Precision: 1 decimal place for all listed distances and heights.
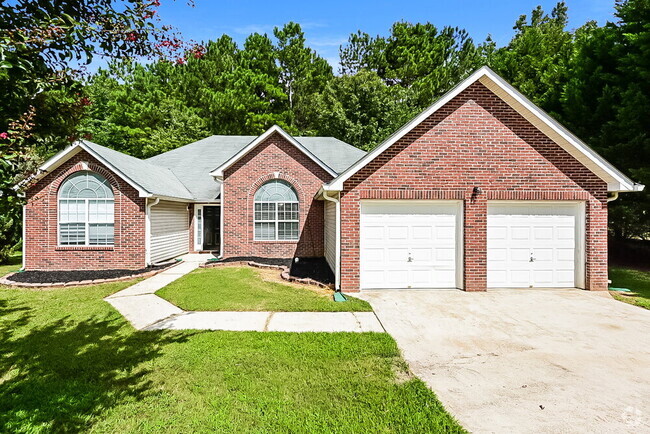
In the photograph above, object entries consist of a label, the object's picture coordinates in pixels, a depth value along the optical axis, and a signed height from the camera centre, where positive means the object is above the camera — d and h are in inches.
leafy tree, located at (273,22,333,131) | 1326.3 +615.4
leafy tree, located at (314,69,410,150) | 1067.3 +353.5
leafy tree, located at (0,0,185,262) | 98.0 +51.4
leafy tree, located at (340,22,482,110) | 1211.2 +654.0
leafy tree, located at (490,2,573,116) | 734.6 +489.9
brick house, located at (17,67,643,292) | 345.7 +16.8
